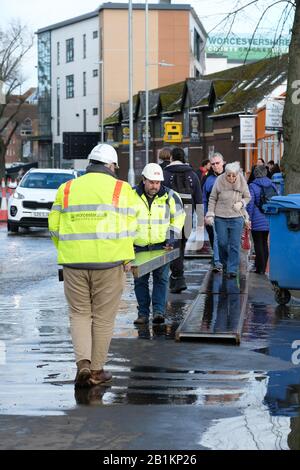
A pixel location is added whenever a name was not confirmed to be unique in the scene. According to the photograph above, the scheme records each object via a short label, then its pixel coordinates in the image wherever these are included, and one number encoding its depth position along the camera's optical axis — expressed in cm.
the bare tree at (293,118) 1777
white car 2983
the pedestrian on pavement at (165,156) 1650
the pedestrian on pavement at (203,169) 2625
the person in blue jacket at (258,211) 1775
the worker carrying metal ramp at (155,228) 1209
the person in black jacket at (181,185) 1530
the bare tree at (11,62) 9350
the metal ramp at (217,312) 1094
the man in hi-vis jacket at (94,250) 859
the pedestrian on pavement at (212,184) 1753
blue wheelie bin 1334
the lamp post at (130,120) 5372
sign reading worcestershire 1919
